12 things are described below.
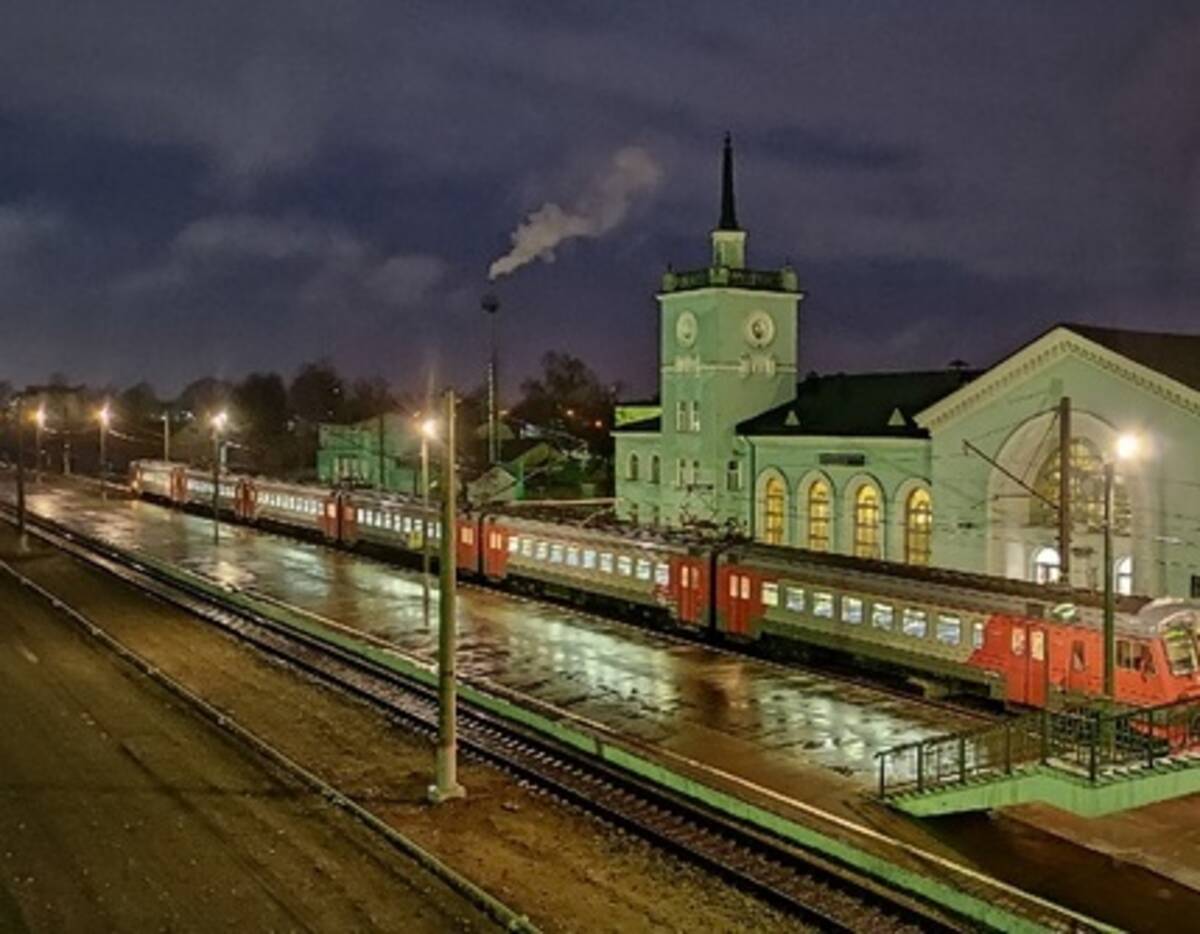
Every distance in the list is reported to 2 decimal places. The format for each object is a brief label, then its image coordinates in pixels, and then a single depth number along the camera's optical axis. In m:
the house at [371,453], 94.50
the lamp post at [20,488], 58.12
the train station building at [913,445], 39.22
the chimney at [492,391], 76.94
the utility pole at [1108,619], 20.78
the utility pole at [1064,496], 28.80
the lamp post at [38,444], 88.06
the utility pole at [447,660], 20.50
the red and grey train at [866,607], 24.70
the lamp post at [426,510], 31.92
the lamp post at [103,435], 86.97
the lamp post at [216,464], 58.22
